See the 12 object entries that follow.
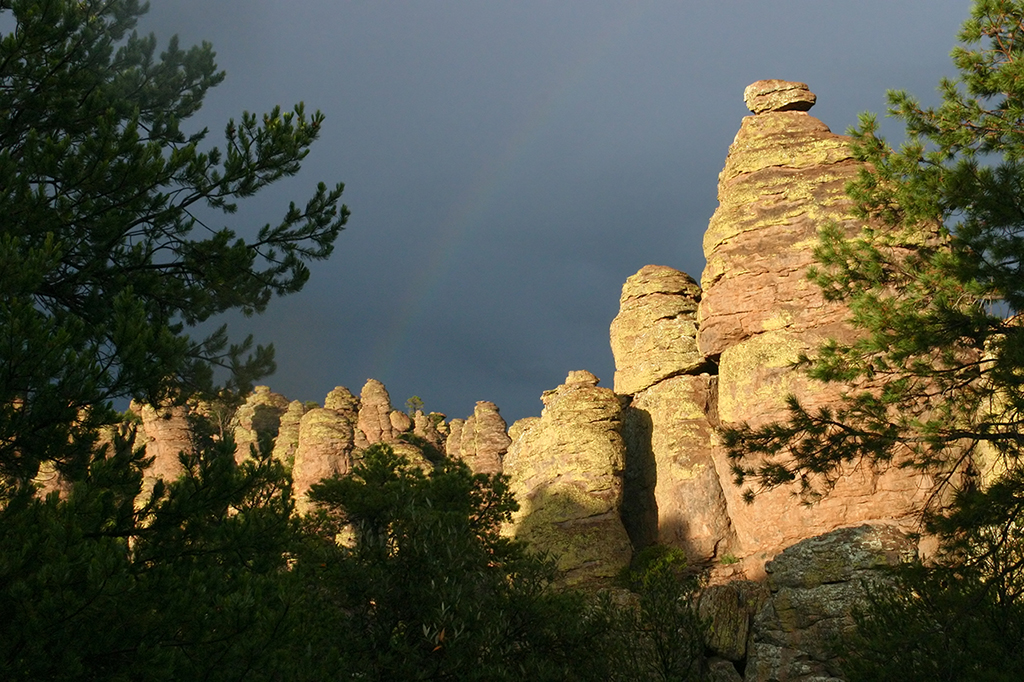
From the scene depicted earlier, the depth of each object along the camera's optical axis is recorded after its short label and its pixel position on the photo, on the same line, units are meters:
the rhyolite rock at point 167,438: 69.31
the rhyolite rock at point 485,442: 83.69
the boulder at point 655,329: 40.66
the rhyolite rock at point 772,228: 34.19
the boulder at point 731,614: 27.73
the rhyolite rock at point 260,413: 92.50
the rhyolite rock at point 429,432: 97.25
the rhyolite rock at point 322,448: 69.35
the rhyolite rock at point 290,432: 78.06
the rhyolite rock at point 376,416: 84.81
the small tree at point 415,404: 105.81
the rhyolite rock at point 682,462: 35.25
